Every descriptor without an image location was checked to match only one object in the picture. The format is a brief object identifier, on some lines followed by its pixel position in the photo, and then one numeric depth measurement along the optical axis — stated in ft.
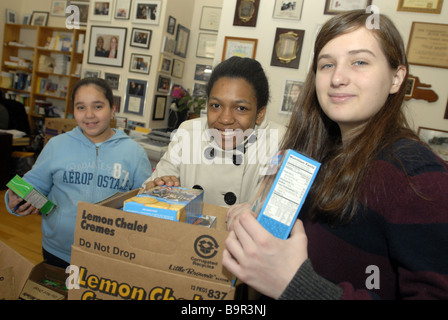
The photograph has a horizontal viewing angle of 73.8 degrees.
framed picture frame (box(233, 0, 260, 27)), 7.53
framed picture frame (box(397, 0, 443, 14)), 6.36
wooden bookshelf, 17.30
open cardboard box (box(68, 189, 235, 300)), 2.03
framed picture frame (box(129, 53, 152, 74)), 13.48
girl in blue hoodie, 4.21
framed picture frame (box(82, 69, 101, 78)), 14.35
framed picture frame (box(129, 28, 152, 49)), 13.33
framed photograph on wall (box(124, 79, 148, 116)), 13.69
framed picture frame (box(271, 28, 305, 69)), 7.31
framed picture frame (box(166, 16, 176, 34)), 13.51
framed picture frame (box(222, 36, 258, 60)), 7.66
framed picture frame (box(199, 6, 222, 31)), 15.28
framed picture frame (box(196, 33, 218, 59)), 15.35
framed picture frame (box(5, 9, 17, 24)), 18.61
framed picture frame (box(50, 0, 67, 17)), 17.92
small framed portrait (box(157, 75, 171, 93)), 13.94
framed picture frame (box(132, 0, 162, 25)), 13.07
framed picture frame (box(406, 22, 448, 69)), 6.42
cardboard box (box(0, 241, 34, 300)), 2.97
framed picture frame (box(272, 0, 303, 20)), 7.23
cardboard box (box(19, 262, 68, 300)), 3.06
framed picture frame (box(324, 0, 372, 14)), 6.72
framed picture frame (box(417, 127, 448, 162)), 6.58
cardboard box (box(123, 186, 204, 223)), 2.32
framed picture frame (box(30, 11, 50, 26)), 18.44
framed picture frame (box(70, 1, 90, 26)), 16.99
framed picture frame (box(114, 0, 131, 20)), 13.39
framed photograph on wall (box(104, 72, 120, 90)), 14.01
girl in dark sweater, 1.57
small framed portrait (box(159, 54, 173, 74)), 13.48
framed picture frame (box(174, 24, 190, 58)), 14.55
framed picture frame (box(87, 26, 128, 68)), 13.67
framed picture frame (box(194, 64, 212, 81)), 15.64
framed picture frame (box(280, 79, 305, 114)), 7.44
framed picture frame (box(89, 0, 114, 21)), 13.65
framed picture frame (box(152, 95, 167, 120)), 14.09
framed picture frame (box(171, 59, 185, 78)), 14.82
